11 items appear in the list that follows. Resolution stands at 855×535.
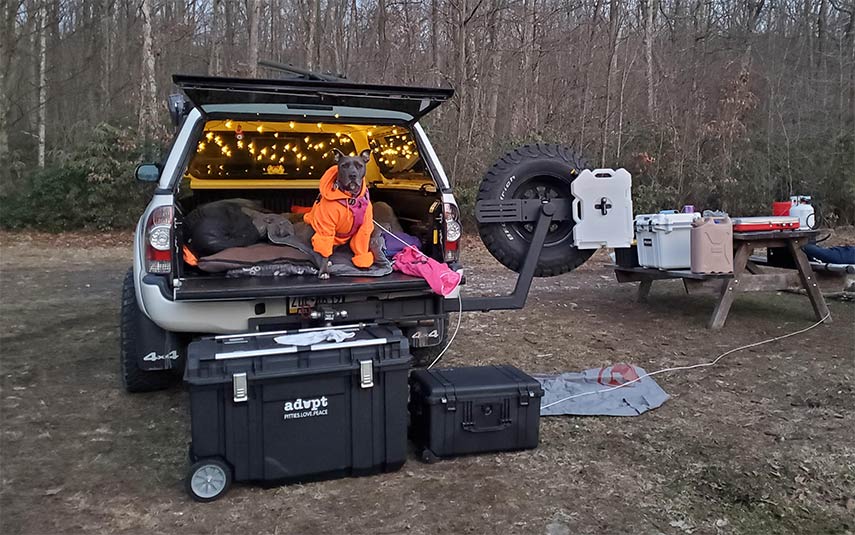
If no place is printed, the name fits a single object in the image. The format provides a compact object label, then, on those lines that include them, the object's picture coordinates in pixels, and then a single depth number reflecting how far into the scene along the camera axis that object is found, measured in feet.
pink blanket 12.82
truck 12.16
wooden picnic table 20.79
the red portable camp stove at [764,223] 20.70
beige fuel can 19.86
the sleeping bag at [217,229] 14.53
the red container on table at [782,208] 22.28
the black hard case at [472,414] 11.28
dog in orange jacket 13.55
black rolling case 9.86
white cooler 21.01
